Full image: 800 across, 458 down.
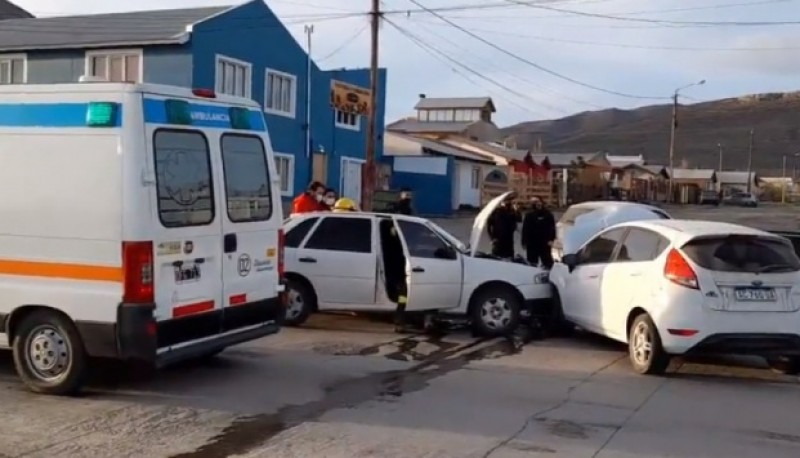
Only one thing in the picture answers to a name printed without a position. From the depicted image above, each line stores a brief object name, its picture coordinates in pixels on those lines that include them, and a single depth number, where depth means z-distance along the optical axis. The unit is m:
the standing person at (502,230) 16.72
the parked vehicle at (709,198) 88.06
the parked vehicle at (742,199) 82.62
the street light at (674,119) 67.46
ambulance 7.79
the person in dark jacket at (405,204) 17.52
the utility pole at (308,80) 36.41
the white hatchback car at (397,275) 12.38
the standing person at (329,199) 15.38
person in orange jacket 14.80
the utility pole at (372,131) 26.94
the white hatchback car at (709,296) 9.82
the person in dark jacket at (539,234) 16.58
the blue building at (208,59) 29.81
